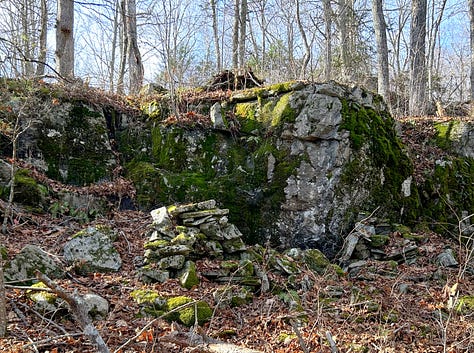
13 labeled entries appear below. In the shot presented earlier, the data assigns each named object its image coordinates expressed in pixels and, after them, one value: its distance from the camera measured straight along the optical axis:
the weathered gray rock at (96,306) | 3.62
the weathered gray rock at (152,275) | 4.55
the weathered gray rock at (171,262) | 4.70
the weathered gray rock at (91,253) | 4.60
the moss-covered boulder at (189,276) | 4.52
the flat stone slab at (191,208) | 5.55
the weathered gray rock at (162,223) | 5.19
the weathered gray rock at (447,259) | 5.86
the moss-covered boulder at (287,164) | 6.66
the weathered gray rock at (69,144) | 6.80
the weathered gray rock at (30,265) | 3.95
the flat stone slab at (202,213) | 5.52
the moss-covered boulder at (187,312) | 3.87
